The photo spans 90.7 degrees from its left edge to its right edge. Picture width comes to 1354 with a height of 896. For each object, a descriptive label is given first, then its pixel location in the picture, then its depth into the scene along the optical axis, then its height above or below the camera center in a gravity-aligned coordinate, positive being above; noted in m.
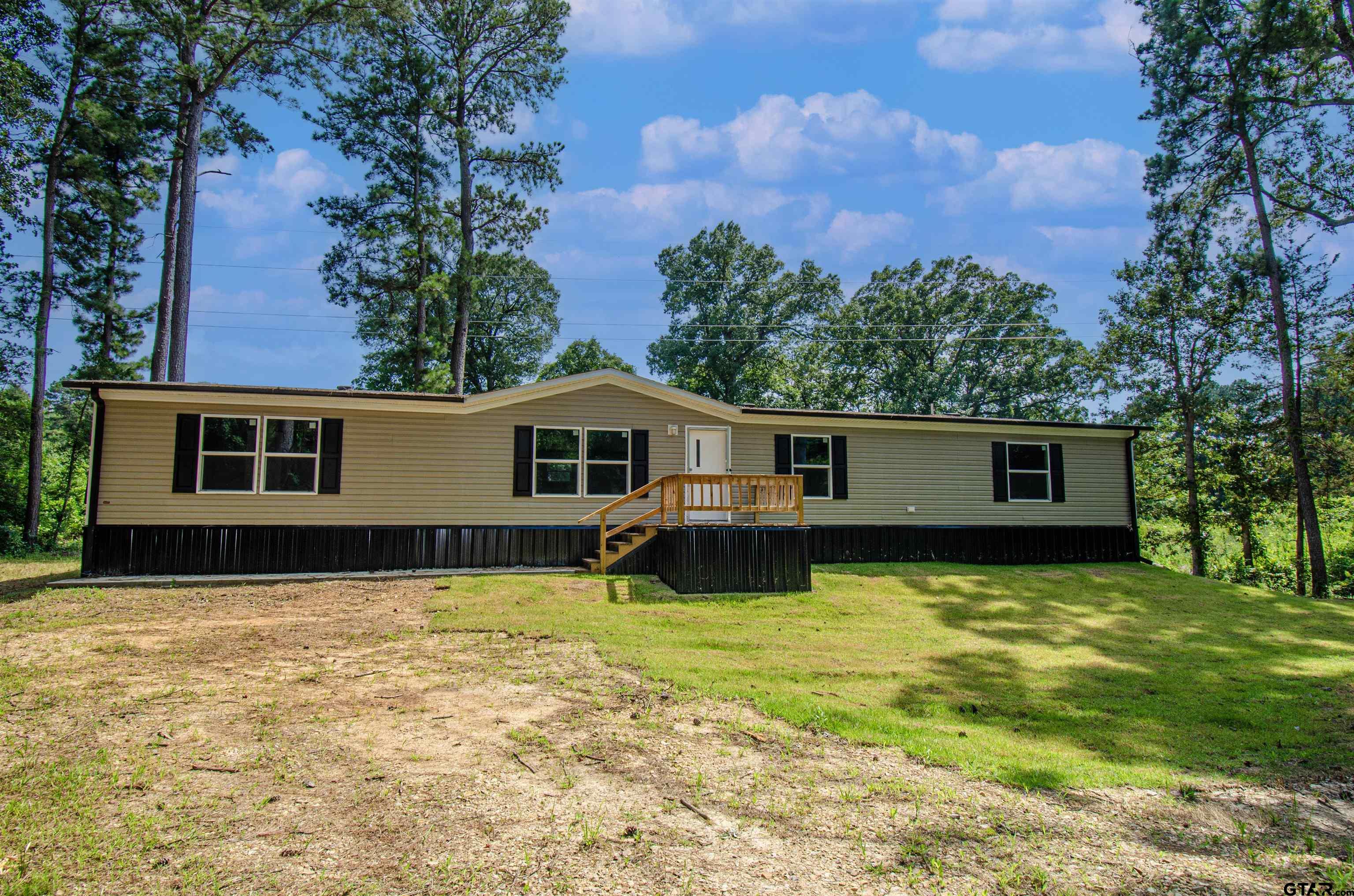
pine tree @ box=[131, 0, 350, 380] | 17.14 +12.31
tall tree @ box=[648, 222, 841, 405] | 30.75 +8.79
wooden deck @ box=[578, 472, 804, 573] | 10.70 +0.02
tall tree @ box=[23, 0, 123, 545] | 17.75 +11.49
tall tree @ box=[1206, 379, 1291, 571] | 16.77 +1.10
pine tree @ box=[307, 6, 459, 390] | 20.78 +9.63
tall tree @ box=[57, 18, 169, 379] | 18.20 +8.36
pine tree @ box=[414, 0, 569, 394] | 20.95 +13.12
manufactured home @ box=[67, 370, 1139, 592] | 10.56 +0.31
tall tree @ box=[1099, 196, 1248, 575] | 18.03 +5.05
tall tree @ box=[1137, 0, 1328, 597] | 15.50 +9.68
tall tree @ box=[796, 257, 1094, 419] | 30.16 +6.92
